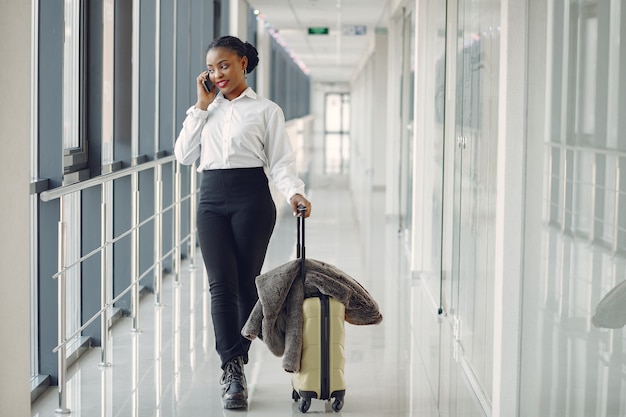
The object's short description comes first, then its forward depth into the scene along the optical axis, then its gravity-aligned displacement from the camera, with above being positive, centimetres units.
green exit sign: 1614 +166
